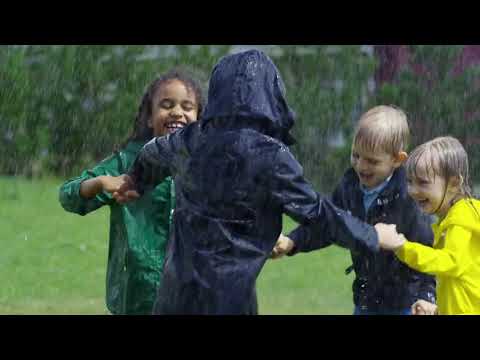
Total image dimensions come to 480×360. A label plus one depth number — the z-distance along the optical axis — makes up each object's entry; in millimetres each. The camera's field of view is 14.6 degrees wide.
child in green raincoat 8357
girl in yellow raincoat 7923
